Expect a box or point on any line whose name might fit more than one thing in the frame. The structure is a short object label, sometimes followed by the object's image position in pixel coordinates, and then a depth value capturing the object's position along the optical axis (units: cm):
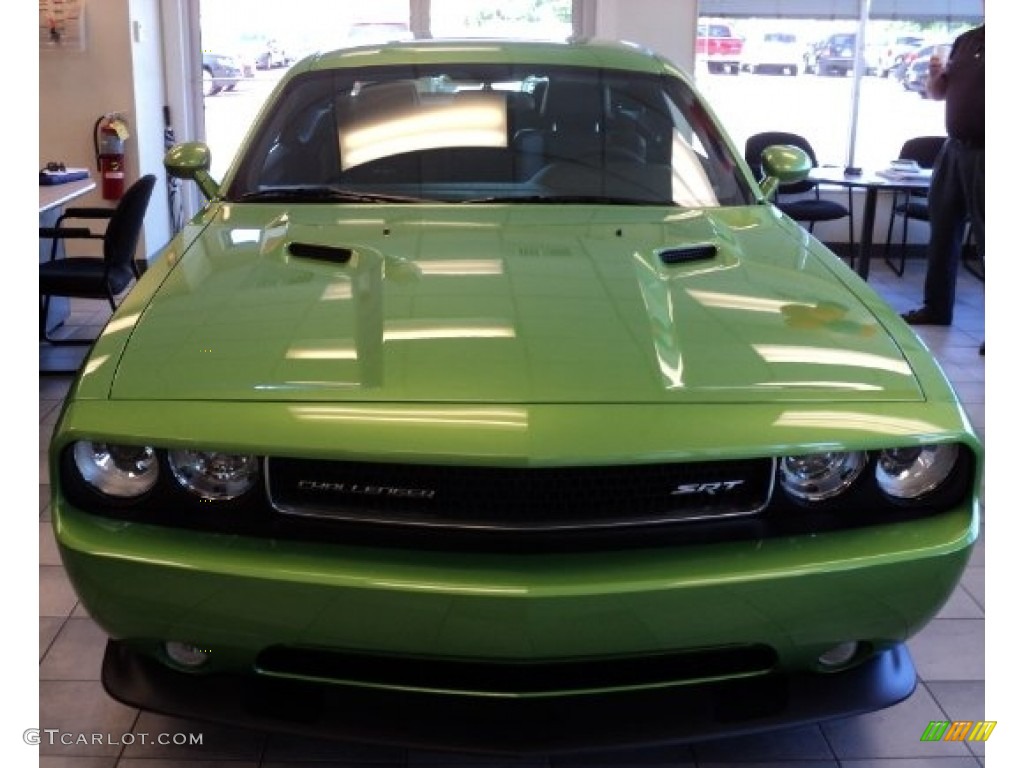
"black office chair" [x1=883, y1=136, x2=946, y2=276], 715
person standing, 527
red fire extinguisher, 652
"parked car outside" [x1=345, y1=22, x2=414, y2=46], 771
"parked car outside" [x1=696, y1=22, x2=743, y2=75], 759
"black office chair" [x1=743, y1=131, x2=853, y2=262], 679
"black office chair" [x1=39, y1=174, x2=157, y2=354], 468
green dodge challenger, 169
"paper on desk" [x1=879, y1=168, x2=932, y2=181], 632
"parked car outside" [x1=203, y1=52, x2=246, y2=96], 773
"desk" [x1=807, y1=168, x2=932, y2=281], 615
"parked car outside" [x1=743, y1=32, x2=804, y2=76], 770
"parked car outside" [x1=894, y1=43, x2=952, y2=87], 771
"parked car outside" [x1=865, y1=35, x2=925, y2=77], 771
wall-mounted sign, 639
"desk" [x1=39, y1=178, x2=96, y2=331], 485
